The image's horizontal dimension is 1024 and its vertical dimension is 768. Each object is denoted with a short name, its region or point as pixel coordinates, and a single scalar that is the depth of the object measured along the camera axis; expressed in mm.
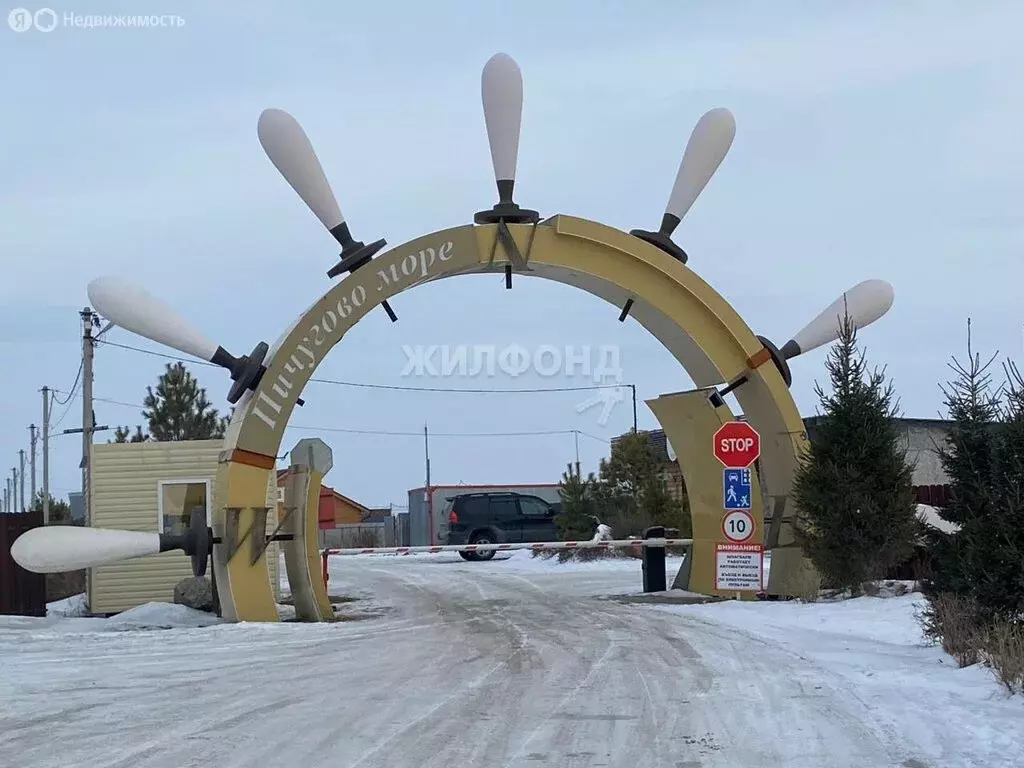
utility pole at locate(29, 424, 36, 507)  64181
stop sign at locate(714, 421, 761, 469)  15242
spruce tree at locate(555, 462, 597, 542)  31031
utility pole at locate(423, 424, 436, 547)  37688
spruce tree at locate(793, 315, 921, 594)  14836
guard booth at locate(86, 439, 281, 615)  20609
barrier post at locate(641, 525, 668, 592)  18828
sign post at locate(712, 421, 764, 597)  15141
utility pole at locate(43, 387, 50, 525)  37969
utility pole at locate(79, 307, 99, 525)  32106
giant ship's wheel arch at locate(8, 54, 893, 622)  14758
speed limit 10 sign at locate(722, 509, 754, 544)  14836
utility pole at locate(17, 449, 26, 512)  76000
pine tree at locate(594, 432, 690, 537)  28156
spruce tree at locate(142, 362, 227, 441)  37281
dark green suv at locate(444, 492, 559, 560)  33844
